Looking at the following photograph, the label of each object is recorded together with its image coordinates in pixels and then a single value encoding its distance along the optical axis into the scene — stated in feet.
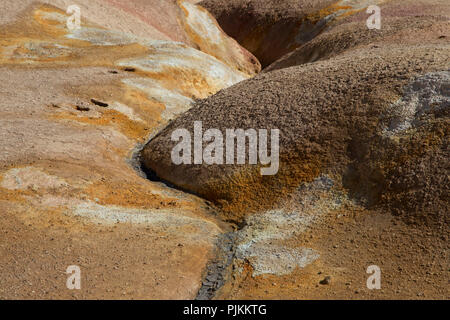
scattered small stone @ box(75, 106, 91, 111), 78.23
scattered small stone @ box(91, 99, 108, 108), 81.05
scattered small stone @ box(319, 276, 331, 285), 40.78
